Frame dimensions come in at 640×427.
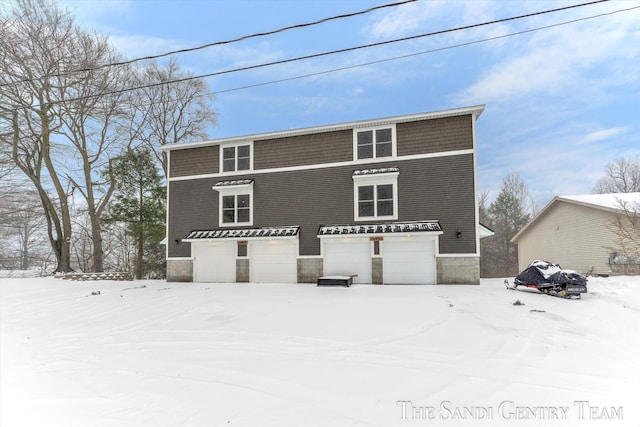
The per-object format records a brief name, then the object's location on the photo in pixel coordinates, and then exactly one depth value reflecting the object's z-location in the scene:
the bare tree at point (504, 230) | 30.88
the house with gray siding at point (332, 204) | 13.02
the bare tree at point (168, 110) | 24.81
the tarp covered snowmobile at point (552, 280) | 9.12
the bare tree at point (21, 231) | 21.67
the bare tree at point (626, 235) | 13.38
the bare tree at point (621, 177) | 27.45
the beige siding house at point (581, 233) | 15.27
